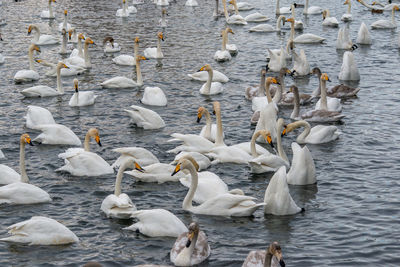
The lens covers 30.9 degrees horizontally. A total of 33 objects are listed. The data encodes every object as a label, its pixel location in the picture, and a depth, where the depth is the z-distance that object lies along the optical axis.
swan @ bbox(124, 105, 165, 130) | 18.57
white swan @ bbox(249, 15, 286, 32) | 32.03
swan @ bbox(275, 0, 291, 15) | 36.44
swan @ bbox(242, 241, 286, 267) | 9.96
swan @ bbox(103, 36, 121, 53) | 27.75
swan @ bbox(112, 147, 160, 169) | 15.51
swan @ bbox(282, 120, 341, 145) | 17.62
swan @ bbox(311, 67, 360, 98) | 21.70
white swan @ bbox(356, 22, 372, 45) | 28.81
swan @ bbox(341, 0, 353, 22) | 34.70
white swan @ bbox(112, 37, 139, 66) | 26.16
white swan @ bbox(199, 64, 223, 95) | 21.91
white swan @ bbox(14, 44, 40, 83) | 23.39
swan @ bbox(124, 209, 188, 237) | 12.27
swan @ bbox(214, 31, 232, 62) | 26.44
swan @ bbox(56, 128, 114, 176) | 15.19
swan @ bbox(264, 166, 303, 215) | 13.17
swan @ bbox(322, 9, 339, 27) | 33.16
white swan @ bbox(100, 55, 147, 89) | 22.66
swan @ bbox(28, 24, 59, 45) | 29.34
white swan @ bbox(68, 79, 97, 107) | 20.80
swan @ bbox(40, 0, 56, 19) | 36.03
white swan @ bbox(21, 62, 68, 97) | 21.61
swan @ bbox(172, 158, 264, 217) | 13.15
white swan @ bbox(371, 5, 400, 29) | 32.09
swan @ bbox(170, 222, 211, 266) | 11.16
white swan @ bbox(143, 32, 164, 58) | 27.09
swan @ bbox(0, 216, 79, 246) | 11.98
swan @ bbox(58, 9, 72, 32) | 31.65
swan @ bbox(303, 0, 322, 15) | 36.59
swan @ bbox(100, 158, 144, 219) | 12.97
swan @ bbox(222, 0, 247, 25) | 34.53
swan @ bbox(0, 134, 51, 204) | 13.55
